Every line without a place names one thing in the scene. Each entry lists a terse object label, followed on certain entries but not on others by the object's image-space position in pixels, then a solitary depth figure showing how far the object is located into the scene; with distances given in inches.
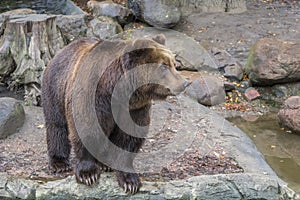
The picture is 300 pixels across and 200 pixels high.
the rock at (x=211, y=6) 683.5
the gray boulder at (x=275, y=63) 513.7
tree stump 422.1
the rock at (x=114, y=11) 619.1
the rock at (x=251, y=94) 519.0
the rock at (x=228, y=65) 542.3
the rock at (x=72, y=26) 562.8
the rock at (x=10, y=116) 347.7
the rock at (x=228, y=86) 524.7
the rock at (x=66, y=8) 652.4
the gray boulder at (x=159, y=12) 580.7
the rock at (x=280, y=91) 524.7
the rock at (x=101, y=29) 583.4
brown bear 212.9
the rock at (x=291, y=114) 446.9
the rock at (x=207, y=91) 497.0
